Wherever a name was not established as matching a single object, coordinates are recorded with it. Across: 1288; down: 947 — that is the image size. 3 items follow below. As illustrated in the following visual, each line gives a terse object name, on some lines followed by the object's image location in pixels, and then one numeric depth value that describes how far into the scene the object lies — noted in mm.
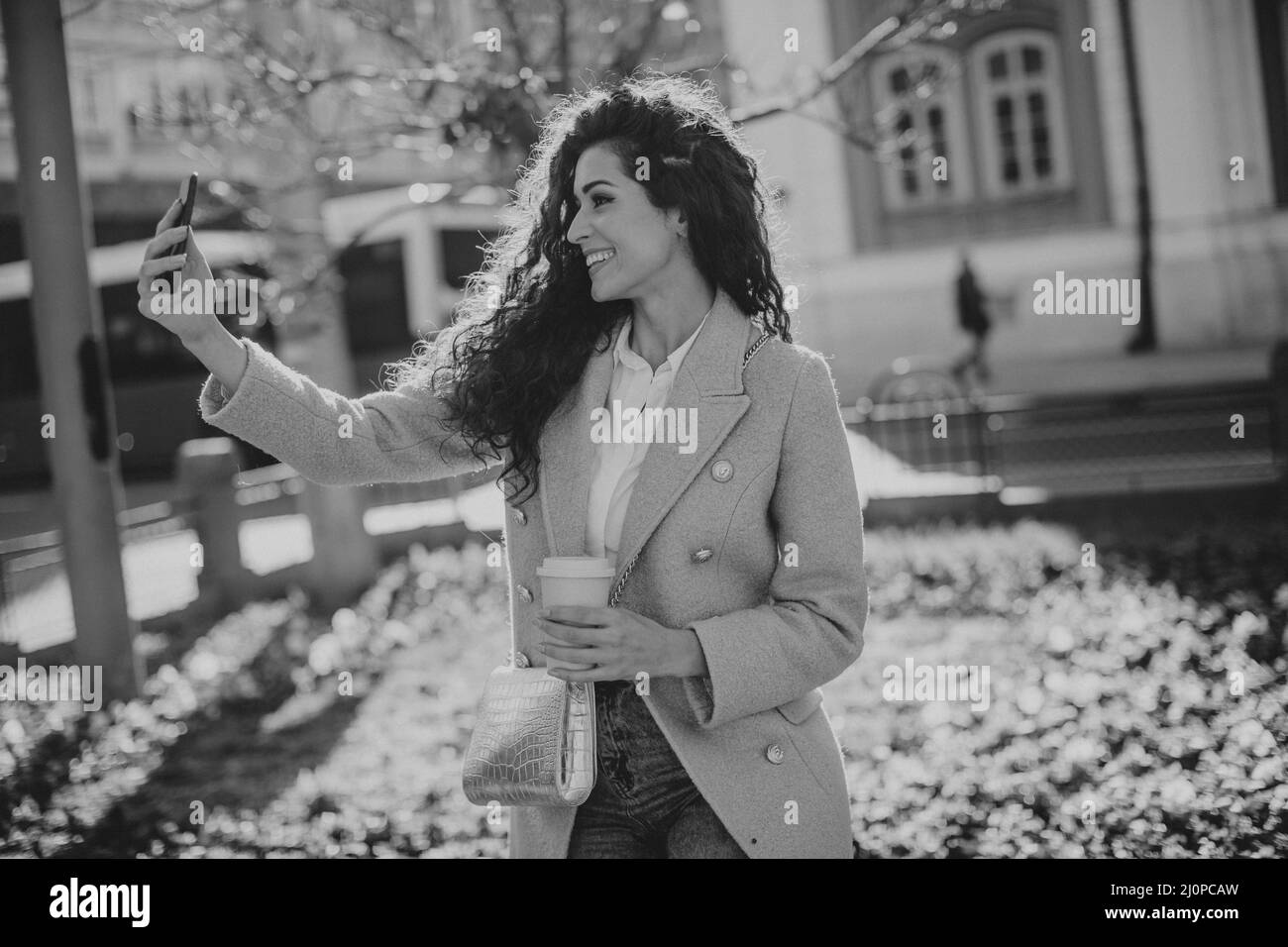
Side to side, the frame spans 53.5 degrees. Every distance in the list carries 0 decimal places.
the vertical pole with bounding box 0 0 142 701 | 6305
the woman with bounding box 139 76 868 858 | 2234
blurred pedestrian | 15148
